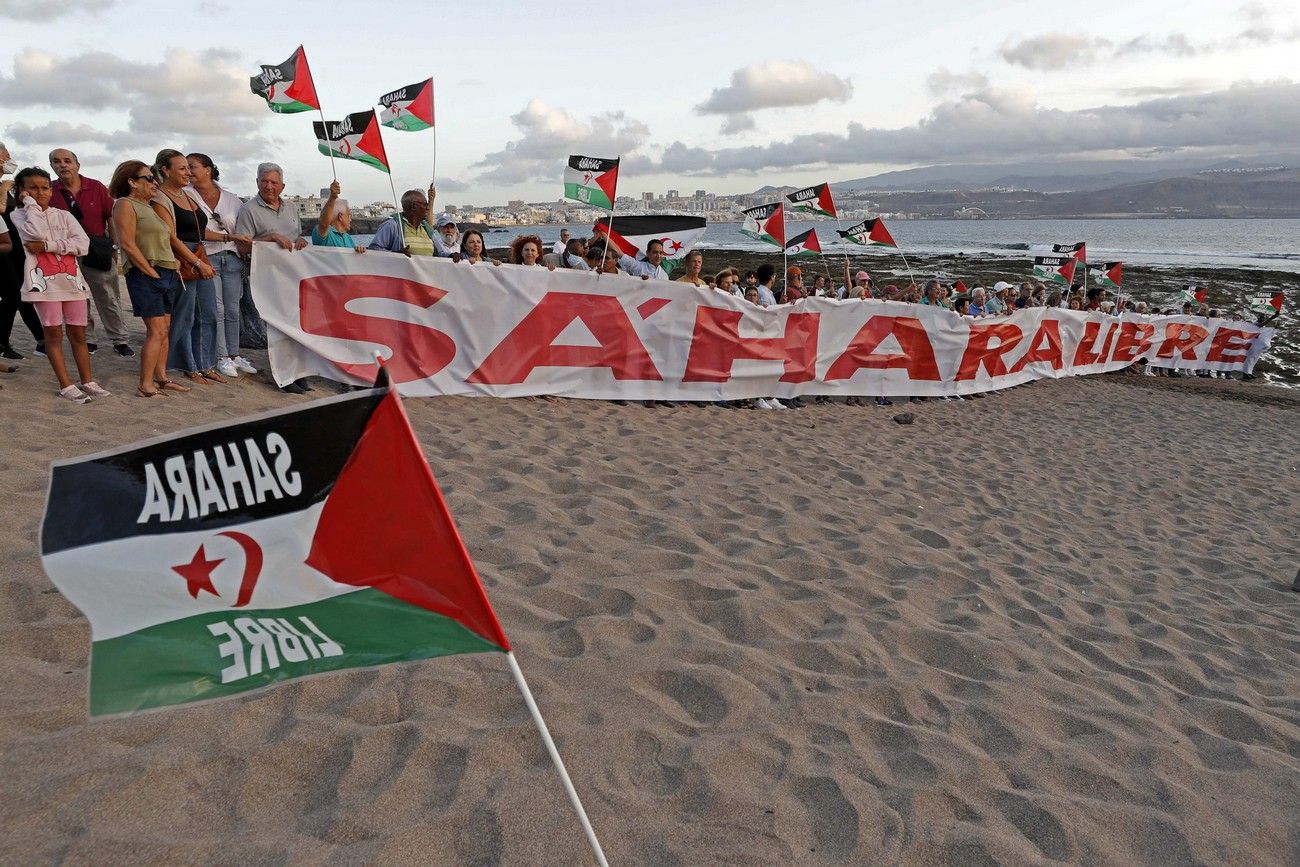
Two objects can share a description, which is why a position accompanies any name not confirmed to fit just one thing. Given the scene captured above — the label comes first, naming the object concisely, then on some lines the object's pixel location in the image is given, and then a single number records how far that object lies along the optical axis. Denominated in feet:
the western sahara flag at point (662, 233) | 36.96
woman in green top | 19.52
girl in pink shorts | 18.80
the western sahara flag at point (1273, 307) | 65.05
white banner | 24.45
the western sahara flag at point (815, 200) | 37.83
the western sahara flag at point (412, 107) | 28.81
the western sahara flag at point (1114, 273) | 56.44
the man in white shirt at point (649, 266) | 32.17
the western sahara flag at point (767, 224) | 37.58
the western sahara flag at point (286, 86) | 25.07
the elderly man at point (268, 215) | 24.12
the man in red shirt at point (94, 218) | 24.38
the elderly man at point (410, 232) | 26.94
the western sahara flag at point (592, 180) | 31.07
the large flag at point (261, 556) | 5.66
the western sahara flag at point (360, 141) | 25.99
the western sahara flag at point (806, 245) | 43.91
